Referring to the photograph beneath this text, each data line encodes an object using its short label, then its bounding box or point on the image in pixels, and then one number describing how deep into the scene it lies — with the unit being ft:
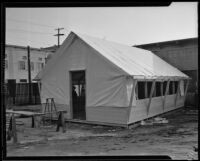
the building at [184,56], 65.36
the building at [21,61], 131.44
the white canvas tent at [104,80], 36.86
